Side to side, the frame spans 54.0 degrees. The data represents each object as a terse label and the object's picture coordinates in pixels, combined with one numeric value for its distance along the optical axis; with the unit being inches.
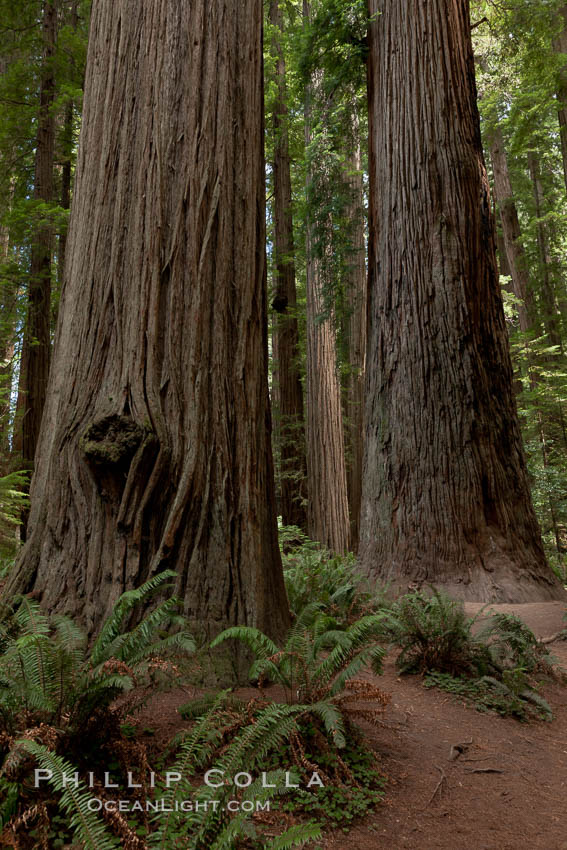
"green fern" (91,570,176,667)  94.3
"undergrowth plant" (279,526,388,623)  185.6
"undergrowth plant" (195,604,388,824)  84.7
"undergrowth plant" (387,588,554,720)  137.2
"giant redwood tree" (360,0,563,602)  219.3
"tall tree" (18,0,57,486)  419.8
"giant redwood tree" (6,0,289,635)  123.3
